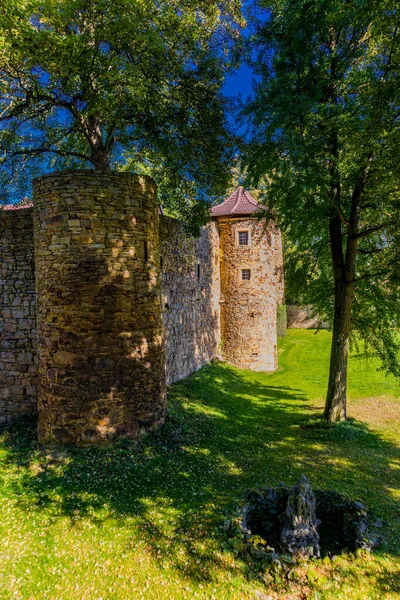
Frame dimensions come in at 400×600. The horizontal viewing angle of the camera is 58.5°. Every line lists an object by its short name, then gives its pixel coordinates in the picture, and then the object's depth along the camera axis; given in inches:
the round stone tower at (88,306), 292.4
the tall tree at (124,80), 274.5
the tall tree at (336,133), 300.4
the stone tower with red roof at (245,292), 773.3
